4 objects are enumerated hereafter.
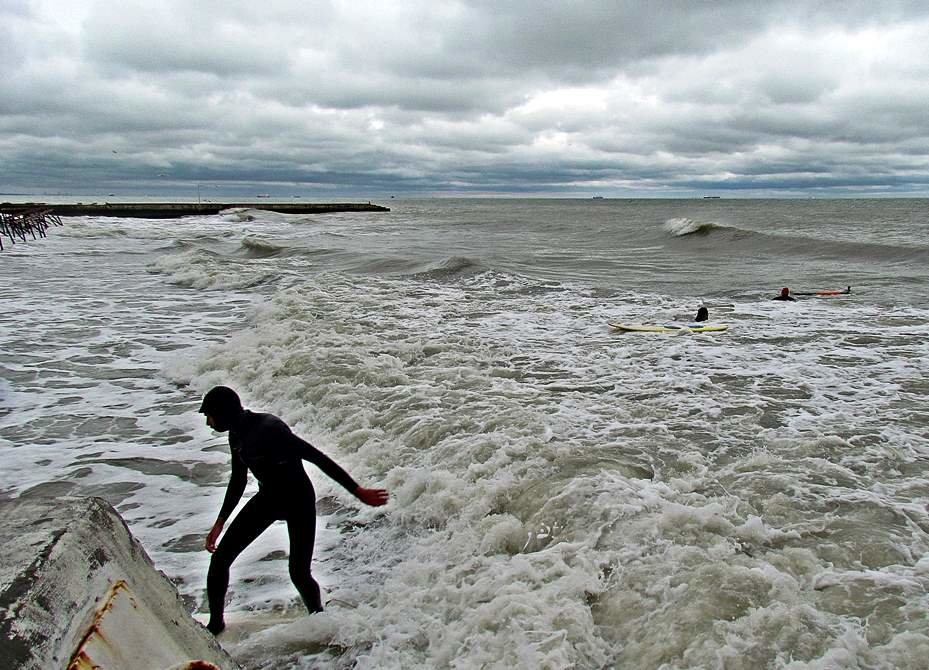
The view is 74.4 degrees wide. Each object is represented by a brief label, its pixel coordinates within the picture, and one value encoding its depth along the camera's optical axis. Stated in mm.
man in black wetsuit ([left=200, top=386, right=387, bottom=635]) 4293
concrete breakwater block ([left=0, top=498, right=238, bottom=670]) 2322
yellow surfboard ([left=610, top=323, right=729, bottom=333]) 13180
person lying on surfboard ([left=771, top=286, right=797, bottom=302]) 17269
